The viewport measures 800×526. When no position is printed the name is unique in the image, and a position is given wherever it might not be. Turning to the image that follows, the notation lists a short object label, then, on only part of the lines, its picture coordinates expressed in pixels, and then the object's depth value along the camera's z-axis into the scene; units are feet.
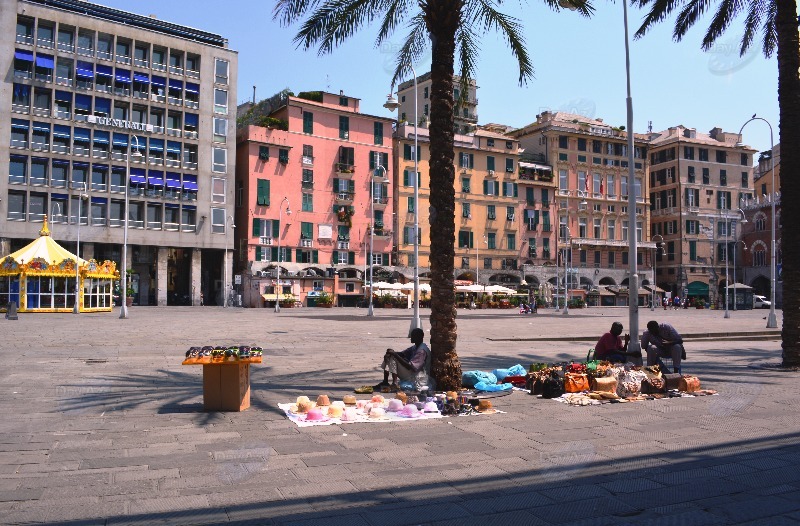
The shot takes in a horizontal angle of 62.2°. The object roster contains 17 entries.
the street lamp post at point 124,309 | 105.19
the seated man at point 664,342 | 40.65
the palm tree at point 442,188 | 34.53
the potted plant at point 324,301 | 190.49
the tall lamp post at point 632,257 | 45.80
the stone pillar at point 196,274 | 183.62
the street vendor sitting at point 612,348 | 39.50
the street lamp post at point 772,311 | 100.73
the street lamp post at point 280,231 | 177.64
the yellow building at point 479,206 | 219.41
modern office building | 160.97
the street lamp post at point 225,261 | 187.52
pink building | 193.06
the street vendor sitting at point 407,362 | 34.42
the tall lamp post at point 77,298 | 127.75
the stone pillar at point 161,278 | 176.96
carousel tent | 123.13
